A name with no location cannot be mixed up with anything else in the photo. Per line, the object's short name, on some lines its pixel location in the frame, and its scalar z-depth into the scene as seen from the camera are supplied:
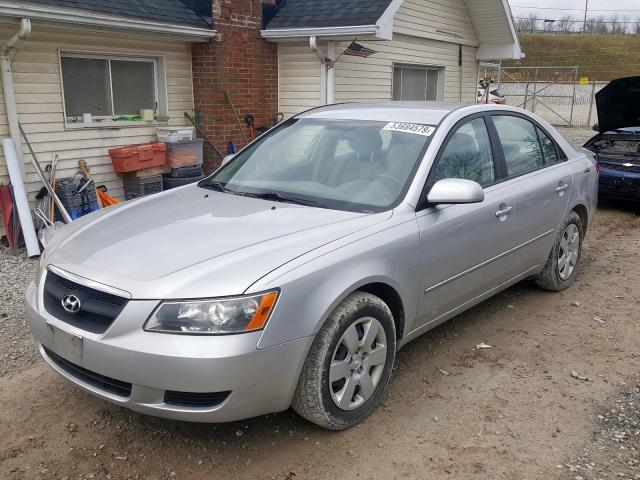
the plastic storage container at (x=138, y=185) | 8.33
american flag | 9.63
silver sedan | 2.66
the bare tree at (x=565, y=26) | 64.91
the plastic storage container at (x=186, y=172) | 8.70
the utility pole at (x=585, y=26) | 66.94
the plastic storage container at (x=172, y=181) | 8.65
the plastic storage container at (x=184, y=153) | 8.59
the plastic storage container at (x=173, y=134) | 8.65
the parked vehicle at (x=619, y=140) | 8.93
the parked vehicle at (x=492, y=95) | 20.38
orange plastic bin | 8.03
